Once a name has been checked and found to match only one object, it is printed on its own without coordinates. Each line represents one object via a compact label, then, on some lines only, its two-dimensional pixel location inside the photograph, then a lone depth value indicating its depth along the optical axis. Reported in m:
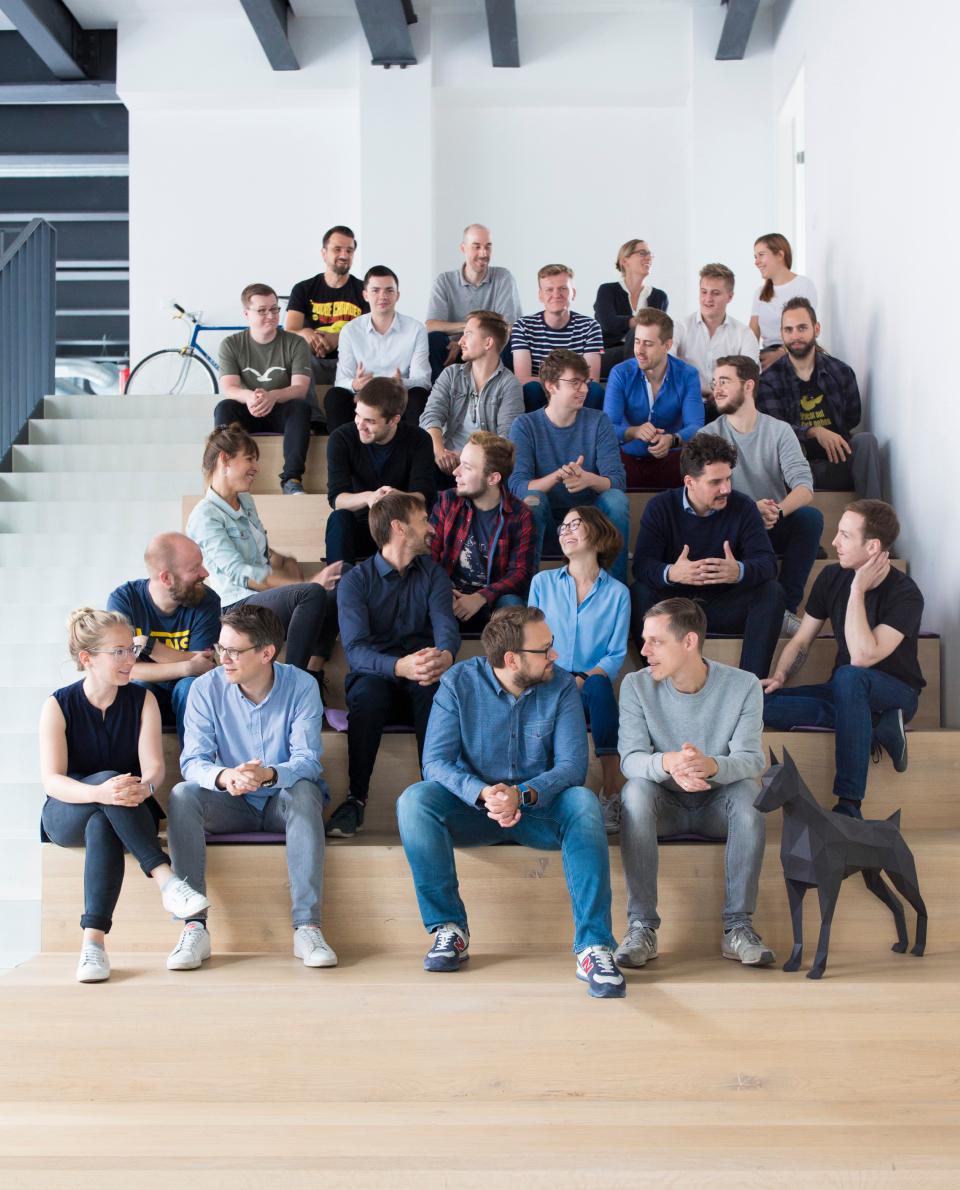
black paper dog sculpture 2.86
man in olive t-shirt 5.08
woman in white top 5.62
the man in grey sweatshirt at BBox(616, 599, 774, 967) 3.01
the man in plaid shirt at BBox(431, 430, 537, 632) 4.00
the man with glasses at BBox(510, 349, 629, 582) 4.39
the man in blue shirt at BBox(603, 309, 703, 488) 4.84
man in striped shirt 5.34
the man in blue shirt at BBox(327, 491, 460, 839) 3.44
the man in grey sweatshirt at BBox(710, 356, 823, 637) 4.40
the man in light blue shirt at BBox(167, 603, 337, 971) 3.03
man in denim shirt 2.91
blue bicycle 7.80
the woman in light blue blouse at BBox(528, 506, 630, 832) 3.49
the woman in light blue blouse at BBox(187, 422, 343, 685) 3.74
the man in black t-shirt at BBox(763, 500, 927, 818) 3.36
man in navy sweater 3.78
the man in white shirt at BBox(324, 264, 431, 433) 5.21
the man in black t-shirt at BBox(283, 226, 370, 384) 5.91
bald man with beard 3.50
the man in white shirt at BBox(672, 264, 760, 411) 5.38
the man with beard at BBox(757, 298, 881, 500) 4.91
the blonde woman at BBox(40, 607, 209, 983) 2.98
